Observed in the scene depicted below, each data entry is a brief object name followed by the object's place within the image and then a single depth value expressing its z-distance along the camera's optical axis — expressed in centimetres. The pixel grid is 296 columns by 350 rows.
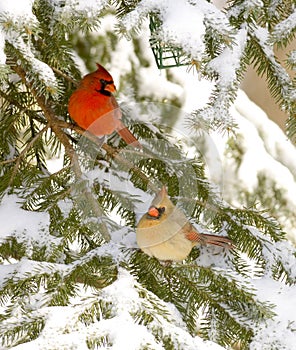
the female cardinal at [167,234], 1052
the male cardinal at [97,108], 1080
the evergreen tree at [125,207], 1023
